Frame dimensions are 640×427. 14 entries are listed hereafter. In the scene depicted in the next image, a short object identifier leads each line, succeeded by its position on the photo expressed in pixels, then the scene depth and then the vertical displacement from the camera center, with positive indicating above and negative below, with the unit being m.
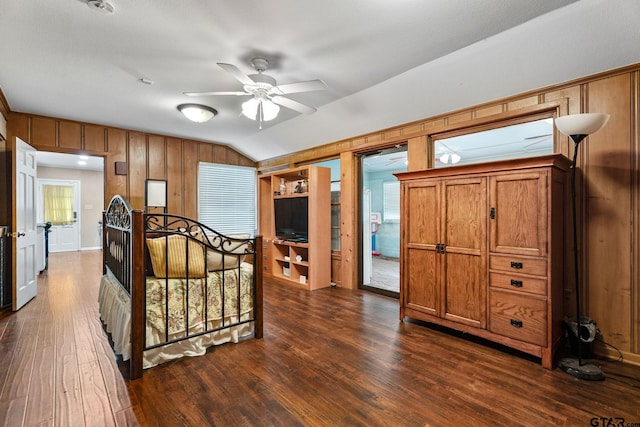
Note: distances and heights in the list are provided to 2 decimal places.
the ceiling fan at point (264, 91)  2.60 +1.14
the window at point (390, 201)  5.47 +0.21
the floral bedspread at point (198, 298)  2.36 -0.74
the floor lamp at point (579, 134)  2.13 +0.57
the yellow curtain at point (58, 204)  8.80 +0.30
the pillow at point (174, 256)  2.42 -0.36
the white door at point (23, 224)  3.59 -0.13
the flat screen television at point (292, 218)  4.87 -0.09
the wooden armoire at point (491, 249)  2.33 -0.34
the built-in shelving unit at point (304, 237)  4.71 -0.37
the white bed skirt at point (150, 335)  2.28 -1.06
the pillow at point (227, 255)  2.66 -0.38
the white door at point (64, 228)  8.75 -0.43
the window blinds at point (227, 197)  6.20 +0.34
